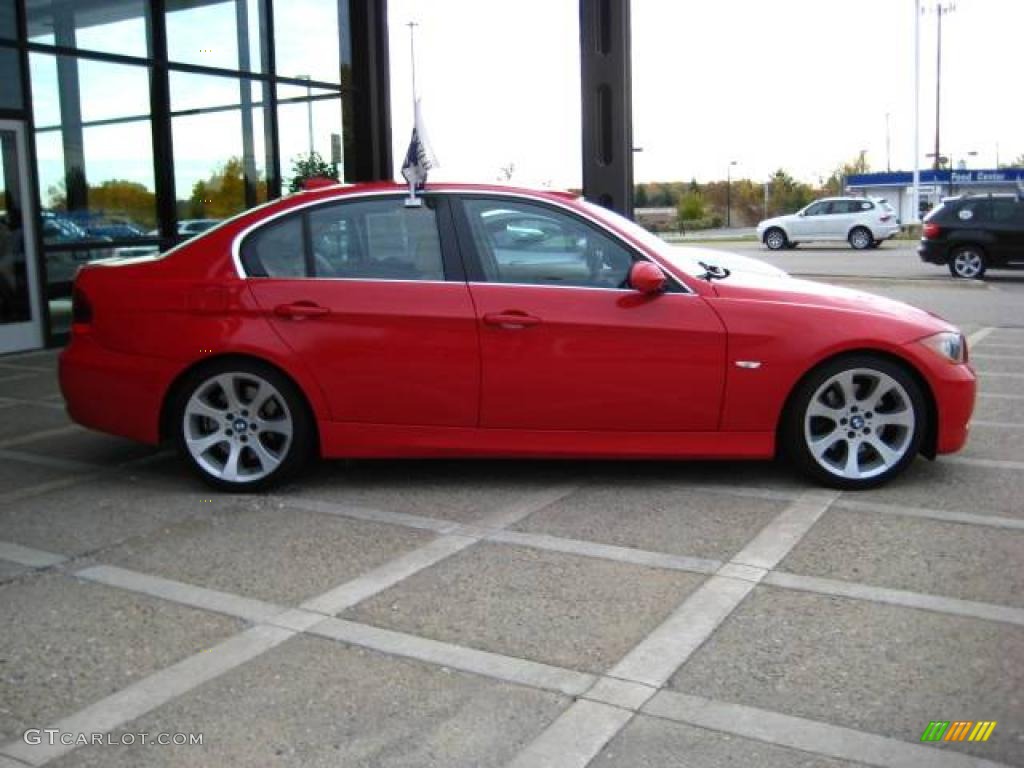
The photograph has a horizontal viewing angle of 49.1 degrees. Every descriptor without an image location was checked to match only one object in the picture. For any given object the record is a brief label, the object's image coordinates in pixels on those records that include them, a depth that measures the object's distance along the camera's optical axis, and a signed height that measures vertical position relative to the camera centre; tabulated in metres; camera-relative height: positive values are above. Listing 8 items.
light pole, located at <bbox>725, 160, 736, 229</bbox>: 77.76 +1.53
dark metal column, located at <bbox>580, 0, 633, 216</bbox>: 10.65 +1.25
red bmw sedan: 5.62 -0.58
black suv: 20.81 -0.22
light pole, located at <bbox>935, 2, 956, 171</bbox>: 61.25 +9.40
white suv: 34.09 +0.10
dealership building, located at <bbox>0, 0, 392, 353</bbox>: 11.27 +1.46
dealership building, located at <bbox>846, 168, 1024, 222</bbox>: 63.34 +2.35
